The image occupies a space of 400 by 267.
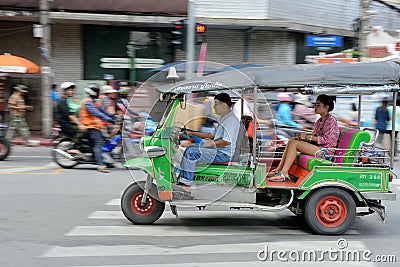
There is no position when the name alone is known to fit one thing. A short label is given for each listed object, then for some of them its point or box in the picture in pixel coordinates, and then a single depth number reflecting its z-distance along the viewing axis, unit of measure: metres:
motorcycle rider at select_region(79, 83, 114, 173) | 11.79
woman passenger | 7.49
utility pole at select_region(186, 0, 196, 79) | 16.03
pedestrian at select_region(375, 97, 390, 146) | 15.55
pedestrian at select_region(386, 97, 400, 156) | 15.90
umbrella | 17.62
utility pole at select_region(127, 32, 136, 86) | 20.73
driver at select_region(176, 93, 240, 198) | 7.09
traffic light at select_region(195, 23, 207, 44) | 16.05
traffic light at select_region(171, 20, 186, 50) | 16.25
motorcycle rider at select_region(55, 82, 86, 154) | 12.11
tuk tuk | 6.89
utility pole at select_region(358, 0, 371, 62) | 17.94
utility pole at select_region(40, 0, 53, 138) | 17.46
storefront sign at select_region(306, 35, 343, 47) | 18.88
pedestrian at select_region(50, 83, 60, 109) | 16.16
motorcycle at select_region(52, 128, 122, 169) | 12.34
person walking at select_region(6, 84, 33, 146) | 16.69
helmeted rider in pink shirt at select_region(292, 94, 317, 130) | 13.97
